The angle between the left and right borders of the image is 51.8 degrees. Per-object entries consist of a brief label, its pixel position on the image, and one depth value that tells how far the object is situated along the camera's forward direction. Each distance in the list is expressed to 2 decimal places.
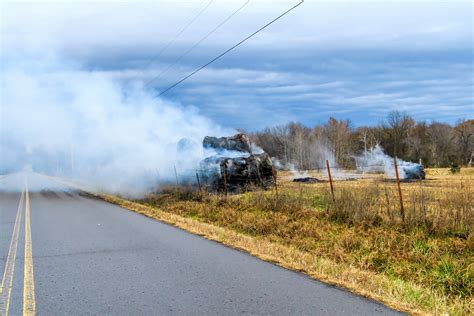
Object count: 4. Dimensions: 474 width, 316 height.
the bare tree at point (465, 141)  99.62
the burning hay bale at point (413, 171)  47.02
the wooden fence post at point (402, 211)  12.42
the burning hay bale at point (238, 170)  28.70
